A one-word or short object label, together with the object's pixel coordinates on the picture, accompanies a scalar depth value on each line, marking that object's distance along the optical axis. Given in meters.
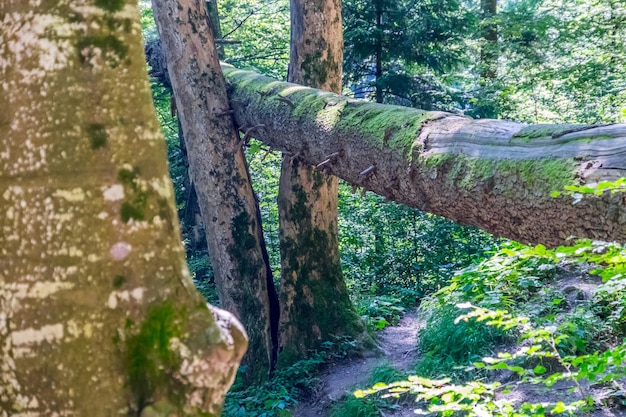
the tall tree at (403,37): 10.32
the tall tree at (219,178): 6.82
